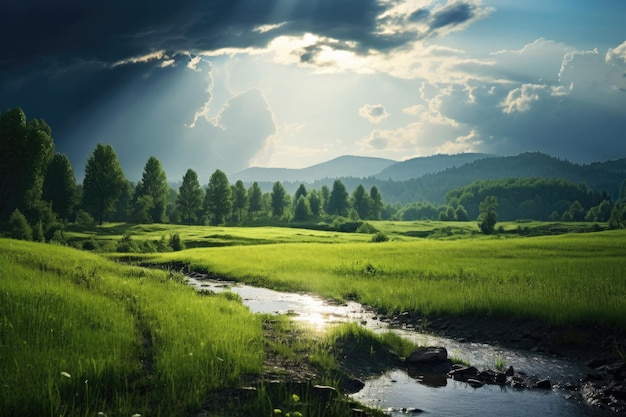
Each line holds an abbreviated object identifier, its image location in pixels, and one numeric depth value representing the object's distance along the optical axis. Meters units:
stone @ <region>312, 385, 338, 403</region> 11.27
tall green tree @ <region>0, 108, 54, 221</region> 76.62
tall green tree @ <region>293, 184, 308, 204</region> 187.62
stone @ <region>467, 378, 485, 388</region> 14.51
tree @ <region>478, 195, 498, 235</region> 128.38
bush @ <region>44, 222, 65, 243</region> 76.72
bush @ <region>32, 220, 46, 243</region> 69.72
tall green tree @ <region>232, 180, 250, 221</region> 164.75
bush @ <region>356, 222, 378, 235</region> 127.95
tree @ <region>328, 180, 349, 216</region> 186.00
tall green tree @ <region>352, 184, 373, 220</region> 184.62
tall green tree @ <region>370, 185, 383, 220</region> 186.25
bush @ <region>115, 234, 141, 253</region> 68.38
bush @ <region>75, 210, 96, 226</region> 108.31
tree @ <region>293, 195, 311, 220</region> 164.00
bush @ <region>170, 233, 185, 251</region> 74.88
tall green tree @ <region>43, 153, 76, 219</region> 101.69
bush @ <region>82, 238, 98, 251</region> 71.00
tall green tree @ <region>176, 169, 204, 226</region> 132.38
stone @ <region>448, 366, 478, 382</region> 15.21
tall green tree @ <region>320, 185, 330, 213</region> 190.12
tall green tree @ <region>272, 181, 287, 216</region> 172.62
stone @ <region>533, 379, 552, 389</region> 14.45
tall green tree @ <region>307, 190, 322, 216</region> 174.38
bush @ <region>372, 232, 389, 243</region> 87.06
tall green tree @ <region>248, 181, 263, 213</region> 173.38
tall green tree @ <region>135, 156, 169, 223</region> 132.50
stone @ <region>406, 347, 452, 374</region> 16.03
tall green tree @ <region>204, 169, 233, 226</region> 142.88
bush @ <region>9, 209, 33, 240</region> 66.50
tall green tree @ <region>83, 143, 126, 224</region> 108.94
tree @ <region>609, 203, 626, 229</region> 109.72
